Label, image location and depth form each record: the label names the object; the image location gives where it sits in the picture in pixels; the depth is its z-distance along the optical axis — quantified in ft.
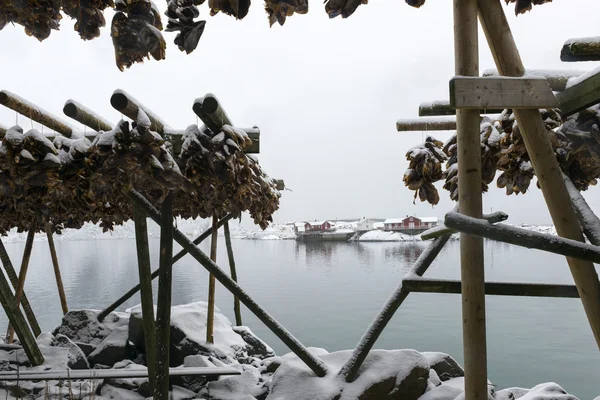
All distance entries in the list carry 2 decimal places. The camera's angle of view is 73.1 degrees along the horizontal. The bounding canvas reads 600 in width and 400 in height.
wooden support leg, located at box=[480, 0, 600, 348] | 6.92
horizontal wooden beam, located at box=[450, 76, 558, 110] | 6.52
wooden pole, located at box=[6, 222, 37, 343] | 22.34
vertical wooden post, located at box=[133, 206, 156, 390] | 13.93
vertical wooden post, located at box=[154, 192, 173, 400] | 12.80
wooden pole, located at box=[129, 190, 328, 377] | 14.25
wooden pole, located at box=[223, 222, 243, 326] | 31.55
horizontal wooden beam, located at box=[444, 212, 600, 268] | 6.63
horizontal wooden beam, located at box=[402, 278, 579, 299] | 10.47
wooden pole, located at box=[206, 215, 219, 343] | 23.38
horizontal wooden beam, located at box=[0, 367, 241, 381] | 17.03
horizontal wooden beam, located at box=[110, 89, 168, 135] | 9.60
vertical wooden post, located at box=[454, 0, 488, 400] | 7.18
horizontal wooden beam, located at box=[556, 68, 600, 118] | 6.94
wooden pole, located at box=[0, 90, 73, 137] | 10.19
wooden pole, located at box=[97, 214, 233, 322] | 25.53
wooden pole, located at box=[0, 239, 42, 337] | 22.88
